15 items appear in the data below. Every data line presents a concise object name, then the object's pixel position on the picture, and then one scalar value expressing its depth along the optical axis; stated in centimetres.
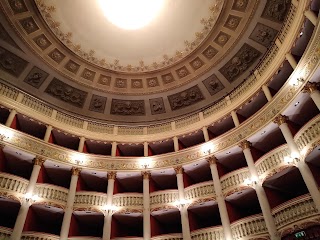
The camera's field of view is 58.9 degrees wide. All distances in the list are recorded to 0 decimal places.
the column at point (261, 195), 1320
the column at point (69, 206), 1548
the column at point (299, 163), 1223
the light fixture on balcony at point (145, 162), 1945
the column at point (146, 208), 1625
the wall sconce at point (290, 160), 1370
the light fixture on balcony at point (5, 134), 1636
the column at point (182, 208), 1576
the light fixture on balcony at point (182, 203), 1695
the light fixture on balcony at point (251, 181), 1521
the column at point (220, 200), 1472
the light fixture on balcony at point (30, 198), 1541
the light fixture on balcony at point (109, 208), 1705
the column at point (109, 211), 1609
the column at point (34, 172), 1583
